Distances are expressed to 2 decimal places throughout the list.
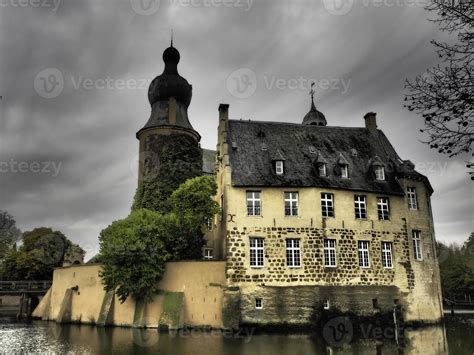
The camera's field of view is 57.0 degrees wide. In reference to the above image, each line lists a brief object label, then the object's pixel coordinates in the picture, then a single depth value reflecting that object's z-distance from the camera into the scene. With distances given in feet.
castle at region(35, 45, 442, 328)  87.86
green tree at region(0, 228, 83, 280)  162.09
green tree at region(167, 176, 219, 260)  95.35
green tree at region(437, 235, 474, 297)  141.69
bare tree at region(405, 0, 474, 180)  26.30
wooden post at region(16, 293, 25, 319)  135.76
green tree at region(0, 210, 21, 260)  216.95
